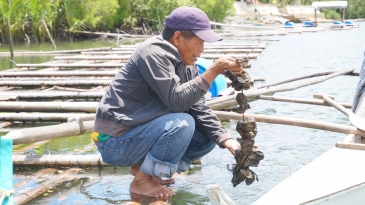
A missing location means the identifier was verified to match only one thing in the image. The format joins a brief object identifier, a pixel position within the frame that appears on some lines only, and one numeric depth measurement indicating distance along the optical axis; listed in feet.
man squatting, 10.98
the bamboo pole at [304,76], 23.71
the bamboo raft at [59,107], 13.69
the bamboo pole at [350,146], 12.21
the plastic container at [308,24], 137.18
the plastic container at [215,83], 21.50
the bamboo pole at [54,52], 59.28
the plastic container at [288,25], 127.65
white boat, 8.80
